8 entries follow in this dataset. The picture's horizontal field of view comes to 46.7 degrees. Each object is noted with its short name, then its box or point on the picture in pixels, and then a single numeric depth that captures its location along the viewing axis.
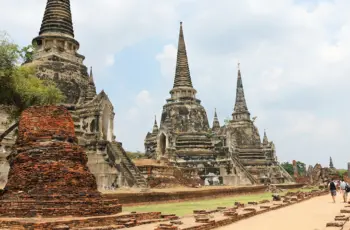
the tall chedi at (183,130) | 36.62
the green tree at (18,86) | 14.04
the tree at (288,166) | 78.19
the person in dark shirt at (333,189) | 18.79
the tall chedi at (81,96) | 22.52
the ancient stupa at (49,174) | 9.81
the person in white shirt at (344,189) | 18.38
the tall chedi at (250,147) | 42.42
